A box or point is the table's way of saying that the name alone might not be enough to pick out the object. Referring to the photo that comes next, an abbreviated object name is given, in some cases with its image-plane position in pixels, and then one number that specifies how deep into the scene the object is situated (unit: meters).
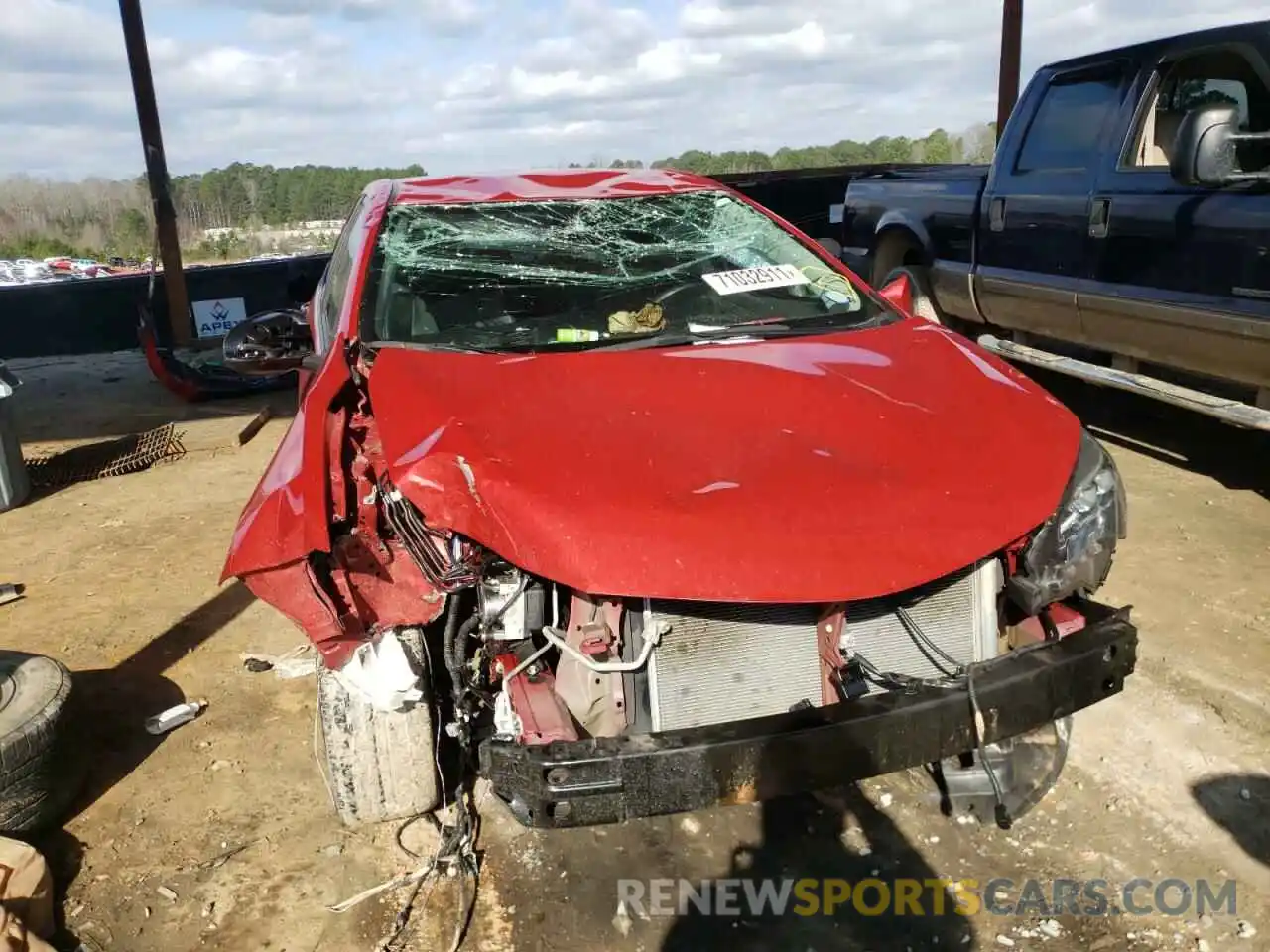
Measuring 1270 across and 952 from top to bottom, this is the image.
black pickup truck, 4.38
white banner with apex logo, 10.79
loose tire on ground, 2.61
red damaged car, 2.06
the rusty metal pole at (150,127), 9.49
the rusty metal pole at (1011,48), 9.15
